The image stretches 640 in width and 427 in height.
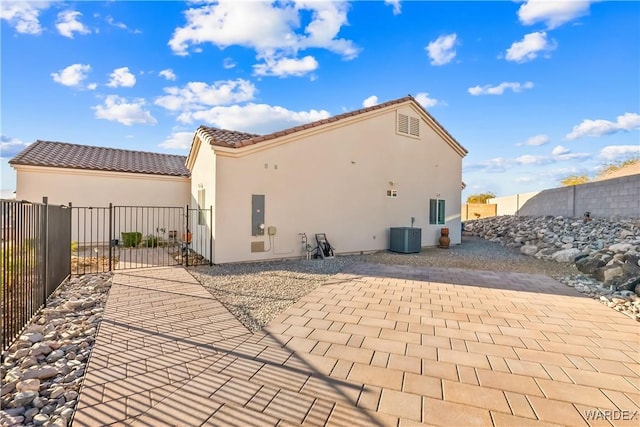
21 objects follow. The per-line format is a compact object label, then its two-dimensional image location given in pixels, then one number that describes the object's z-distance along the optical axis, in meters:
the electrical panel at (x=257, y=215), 9.86
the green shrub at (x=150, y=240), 14.05
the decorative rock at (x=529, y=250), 12.43
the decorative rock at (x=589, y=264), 8.03
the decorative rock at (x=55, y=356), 3.46
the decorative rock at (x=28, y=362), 3.27
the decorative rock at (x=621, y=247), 8.80
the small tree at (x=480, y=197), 37.56
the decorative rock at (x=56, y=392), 2.80
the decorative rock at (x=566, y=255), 10.34
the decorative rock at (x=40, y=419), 2.45
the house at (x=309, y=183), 9.68
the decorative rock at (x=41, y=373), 3.05
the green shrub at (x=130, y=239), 13.26
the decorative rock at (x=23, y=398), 2.66
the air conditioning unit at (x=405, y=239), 12.65
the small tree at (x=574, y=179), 30.49
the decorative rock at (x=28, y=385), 2.83
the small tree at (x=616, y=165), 24.33
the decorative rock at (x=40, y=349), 3.53
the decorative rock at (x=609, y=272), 7.03
